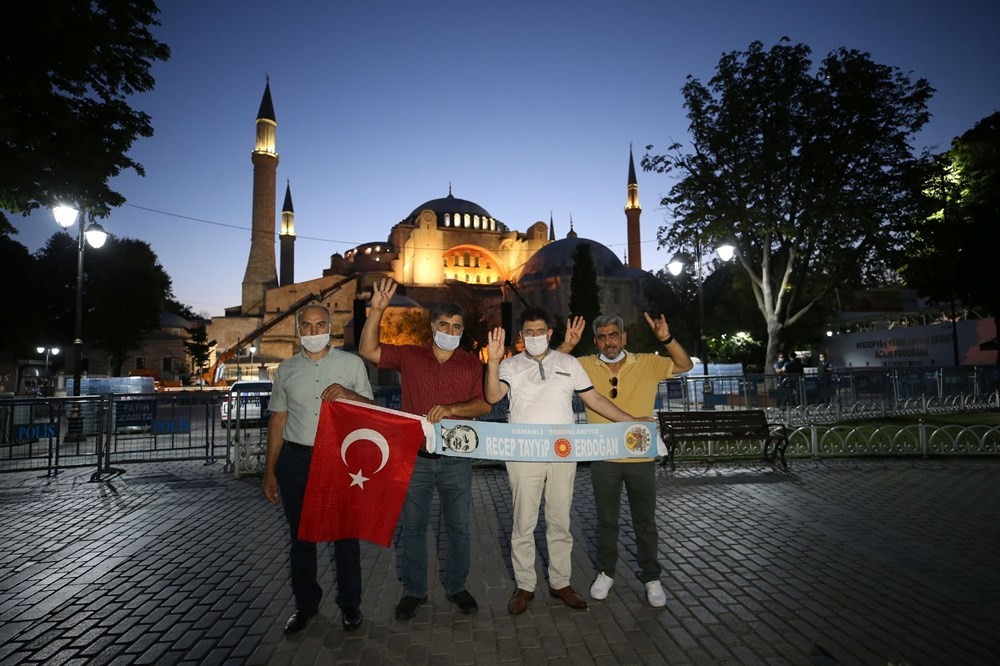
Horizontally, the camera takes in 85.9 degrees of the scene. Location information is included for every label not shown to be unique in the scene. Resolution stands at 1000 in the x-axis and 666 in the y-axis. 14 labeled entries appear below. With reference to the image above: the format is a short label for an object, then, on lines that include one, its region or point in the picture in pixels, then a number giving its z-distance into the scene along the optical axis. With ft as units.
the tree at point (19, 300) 150.82
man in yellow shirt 13.66
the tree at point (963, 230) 65.26
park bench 31.42
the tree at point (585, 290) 148.87
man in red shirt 13.19
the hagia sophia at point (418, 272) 190.60
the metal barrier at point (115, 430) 32.42
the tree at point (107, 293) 160.56
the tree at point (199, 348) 181.37
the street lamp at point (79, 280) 46.26
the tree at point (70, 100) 32.55
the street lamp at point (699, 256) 62.04
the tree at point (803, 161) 58.95
